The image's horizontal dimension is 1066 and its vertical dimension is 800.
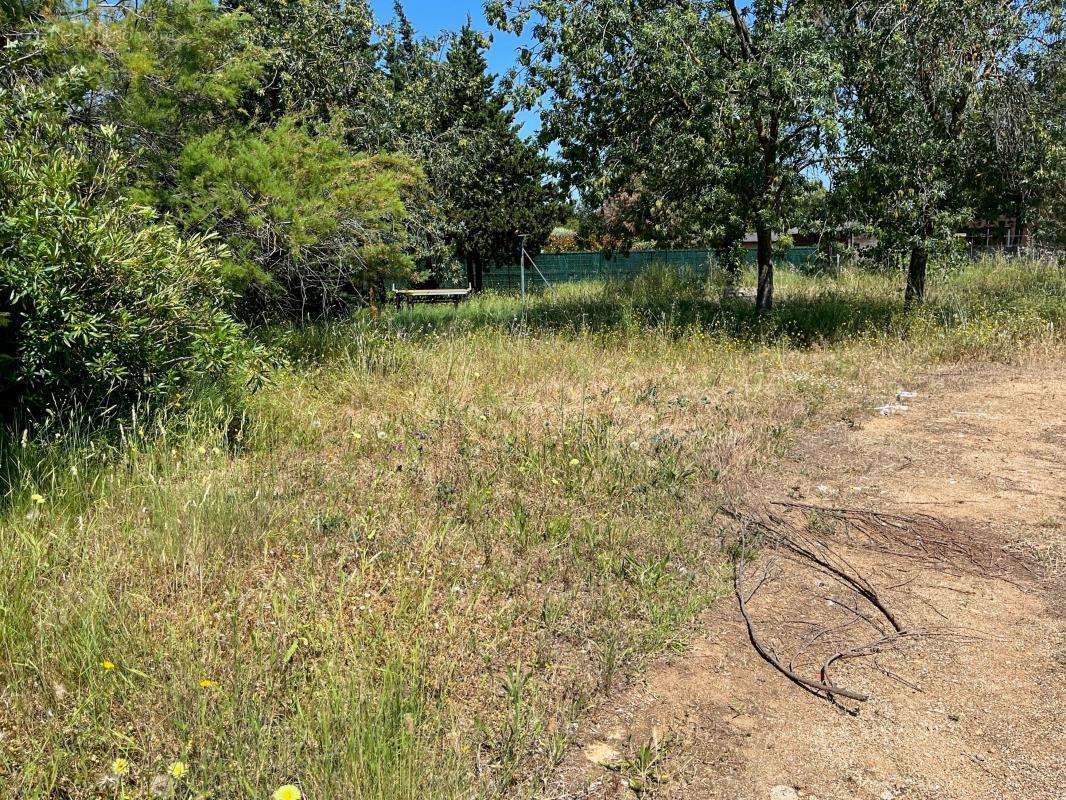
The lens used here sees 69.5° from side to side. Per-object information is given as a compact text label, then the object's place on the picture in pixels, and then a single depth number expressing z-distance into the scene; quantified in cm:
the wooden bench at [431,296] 1855
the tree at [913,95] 937
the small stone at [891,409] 685
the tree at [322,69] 1216
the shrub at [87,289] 424
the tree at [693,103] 912
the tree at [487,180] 1841
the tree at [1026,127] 979
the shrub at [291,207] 659
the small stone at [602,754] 266
